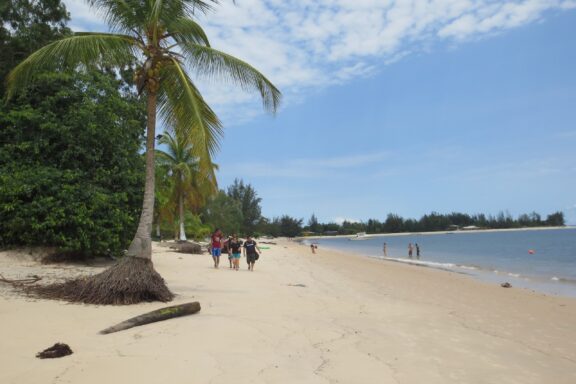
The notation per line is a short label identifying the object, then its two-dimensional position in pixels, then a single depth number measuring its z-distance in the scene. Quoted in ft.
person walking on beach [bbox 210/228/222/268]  56.90
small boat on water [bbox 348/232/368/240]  459.73
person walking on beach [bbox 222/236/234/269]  58.08
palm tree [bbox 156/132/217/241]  109.81
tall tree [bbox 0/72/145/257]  39.32
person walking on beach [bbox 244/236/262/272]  56.70
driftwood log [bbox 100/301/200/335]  20.03
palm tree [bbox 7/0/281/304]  27.25
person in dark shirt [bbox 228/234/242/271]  56.39
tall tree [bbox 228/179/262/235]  319.27
